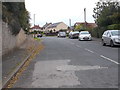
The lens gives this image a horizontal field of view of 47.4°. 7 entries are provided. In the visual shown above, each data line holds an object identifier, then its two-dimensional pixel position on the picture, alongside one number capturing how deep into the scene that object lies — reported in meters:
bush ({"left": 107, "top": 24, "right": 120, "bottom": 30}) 18.16
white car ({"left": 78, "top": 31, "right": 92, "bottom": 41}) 20.72
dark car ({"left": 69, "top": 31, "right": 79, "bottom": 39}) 27.70
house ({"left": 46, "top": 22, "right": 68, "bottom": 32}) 79.59
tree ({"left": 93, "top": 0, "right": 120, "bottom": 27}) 20.97
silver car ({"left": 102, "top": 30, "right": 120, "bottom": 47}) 12.04
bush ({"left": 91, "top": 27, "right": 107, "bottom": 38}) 21.98
